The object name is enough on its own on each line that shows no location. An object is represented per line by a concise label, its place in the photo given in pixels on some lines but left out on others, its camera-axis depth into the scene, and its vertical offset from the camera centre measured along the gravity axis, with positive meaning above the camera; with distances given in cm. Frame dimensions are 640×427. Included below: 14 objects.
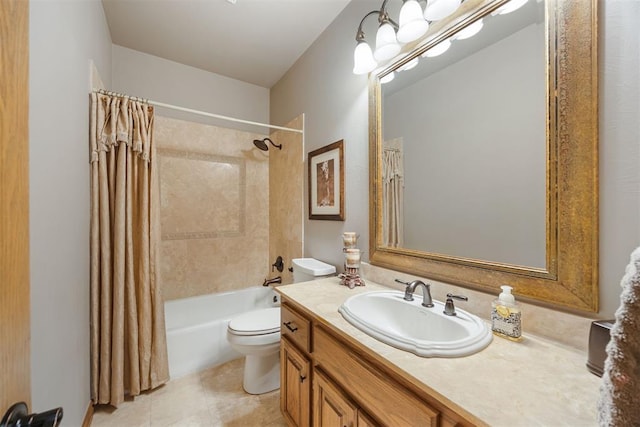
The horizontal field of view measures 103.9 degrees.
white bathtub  191 -97
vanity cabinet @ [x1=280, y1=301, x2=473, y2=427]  66 -59
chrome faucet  102 -34
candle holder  141 -33
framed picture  174 +22
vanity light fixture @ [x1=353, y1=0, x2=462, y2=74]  105 +85
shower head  263 +74
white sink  72 -40
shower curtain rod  155 +76
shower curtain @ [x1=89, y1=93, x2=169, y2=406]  151 -27
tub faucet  247 -68
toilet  164 -86
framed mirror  75 +22
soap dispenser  80 -35
